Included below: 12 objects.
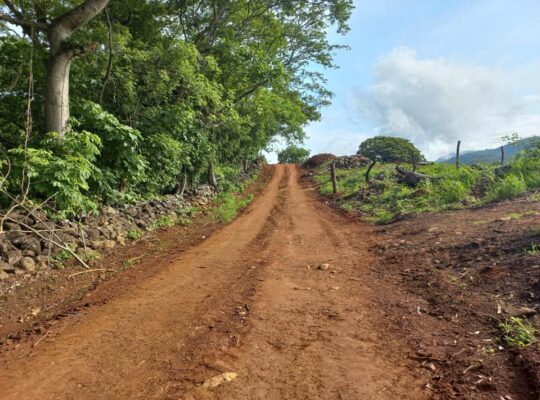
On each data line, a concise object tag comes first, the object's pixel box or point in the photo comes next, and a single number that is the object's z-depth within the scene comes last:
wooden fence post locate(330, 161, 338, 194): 20.76
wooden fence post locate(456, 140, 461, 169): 19.06
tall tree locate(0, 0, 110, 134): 8.71
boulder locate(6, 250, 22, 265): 6.74
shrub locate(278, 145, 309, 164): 62.50
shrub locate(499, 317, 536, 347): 3.71
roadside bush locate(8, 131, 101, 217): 7.15
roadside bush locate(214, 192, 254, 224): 14.61
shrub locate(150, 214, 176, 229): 11.47
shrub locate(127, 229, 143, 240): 9.94
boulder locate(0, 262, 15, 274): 6.51
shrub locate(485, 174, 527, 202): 10.85
